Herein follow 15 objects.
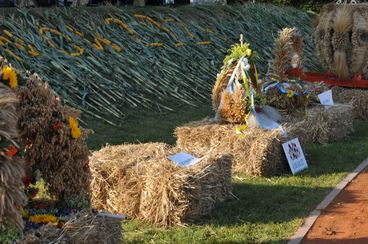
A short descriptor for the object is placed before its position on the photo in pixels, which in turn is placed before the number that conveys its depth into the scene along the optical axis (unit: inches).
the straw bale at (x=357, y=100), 466.6
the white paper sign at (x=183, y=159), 259.6
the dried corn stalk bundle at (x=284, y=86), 388.5
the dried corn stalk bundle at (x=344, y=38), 496.4
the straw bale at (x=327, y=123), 383.9
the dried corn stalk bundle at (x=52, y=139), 183.6
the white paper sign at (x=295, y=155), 316.5
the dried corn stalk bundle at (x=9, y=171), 155.1
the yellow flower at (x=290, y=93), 387.9
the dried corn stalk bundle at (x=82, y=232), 171.2
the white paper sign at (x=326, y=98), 422.9
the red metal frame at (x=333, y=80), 492.1
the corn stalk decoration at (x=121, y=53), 447.2
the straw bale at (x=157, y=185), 244.2
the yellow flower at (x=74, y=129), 190.4
